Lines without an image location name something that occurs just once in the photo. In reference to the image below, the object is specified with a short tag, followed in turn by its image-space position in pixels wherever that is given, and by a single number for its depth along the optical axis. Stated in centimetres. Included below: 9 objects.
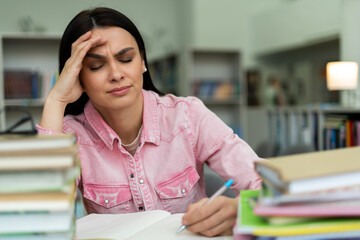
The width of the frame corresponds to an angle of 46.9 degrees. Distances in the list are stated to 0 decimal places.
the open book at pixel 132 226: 77
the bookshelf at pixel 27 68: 396
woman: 121
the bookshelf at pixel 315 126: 319
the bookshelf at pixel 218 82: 505
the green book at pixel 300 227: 56
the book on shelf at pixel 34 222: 59
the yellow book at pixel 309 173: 55
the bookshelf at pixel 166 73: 554
